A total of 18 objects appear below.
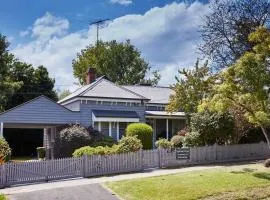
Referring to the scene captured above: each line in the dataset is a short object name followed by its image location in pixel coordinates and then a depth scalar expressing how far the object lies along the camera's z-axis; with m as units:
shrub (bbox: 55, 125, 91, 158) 31.89
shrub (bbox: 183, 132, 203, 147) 29.52
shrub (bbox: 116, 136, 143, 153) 26.28
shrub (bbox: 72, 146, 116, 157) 25.22
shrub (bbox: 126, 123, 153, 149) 32.97
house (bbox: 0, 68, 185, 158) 34.25
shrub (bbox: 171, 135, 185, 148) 33.84
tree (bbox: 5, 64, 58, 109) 55.06
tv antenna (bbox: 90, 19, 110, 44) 53.88
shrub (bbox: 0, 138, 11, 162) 26.90
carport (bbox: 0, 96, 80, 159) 33.66
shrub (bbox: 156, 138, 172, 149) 30.43
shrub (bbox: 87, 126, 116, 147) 31.75
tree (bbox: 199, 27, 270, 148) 22.34
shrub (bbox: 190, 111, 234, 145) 28.94
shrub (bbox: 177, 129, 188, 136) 35.84
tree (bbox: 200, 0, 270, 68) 34.19
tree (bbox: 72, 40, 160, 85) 74.12
